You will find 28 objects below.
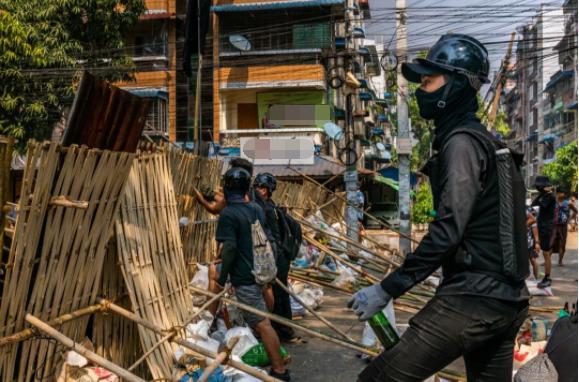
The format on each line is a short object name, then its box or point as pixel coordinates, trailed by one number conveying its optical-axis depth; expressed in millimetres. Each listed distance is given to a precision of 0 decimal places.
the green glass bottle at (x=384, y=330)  3127
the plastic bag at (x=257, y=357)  5394
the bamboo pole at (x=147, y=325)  4074
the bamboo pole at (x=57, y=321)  3285
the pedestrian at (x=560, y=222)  10847
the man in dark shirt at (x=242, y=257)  5105
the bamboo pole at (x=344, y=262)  8758
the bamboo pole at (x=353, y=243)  9555
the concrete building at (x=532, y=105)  70062
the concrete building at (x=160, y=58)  25703
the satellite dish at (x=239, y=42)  24734
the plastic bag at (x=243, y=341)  5410
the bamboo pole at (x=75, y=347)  3283
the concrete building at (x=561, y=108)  55344
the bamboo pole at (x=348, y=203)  12389
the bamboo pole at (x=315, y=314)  4832
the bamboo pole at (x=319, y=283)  9203
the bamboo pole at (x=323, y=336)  4242
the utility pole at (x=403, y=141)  13531
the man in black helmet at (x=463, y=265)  2557
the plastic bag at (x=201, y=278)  6719
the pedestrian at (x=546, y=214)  10359
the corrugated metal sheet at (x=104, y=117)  3811
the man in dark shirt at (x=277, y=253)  6446
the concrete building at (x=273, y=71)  24234
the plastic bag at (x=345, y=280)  9369
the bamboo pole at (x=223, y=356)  3509
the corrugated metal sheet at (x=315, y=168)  21578
